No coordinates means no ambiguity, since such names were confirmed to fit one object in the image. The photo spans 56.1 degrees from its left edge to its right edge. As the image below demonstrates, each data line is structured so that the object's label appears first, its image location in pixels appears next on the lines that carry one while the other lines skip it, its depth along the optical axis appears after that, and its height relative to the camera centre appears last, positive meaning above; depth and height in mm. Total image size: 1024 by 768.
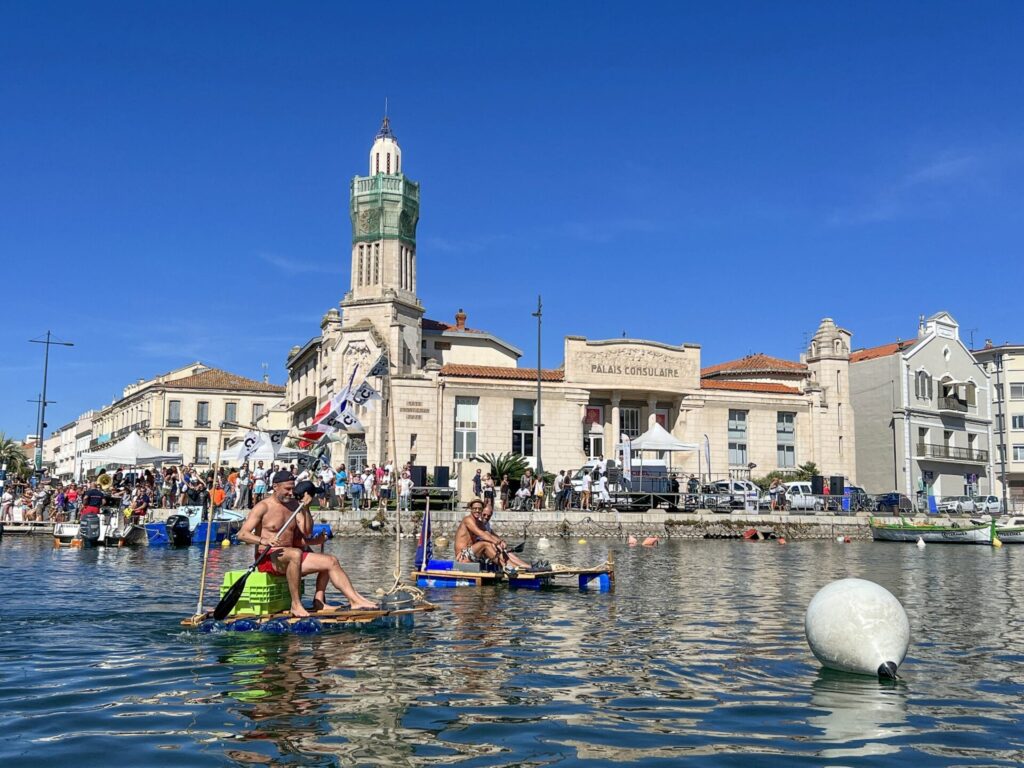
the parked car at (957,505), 50216 +309
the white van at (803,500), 43250 +436
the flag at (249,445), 27820 +1743
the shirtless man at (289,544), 11474 -480
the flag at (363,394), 19219 +2215
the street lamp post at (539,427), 43784 +3865
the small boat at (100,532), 29156 -923
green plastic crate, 11500 -1086
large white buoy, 8930 -1123
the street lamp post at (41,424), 52722 +4358
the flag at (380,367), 16703 +2404
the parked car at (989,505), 51381 +333
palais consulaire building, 47438 +5919
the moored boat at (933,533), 37438 -869
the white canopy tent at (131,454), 35166 +1797
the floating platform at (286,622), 11164 -1384
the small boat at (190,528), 30078 -796
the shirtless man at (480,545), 17578 -707
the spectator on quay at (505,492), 40016 +605
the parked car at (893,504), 46159 +316
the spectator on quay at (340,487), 37678 +701
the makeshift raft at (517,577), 16969 -1260
